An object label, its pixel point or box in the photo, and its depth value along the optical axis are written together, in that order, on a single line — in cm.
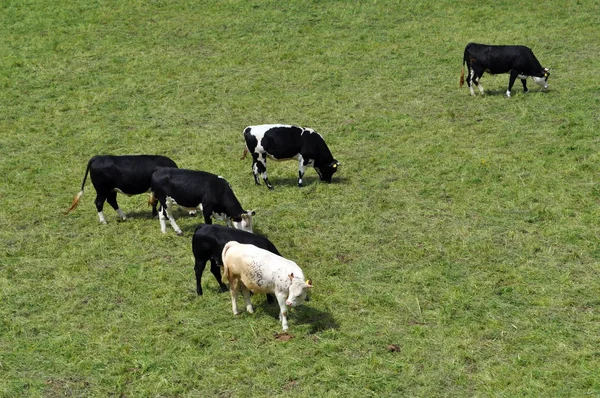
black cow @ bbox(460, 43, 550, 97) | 2247
